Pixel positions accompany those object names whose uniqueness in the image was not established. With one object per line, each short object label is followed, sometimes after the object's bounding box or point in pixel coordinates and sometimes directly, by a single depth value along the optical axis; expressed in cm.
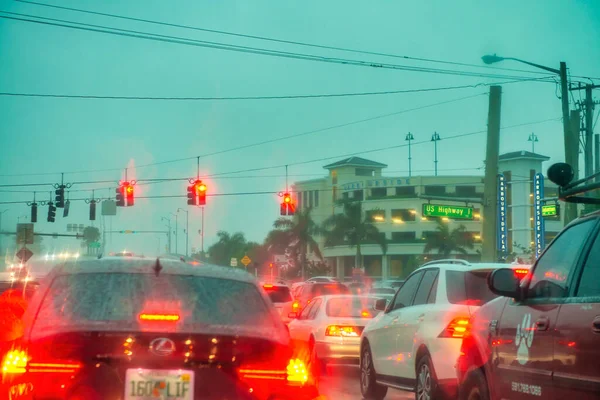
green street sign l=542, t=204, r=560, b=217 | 3698
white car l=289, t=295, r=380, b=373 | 1769
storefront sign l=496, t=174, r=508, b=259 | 4095
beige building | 10350
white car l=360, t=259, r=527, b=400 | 1091
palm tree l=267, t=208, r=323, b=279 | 9794
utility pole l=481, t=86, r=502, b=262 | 2755
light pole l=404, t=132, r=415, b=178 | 13130
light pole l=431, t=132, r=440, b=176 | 12469
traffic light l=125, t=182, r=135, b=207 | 4056
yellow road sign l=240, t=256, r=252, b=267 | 6228
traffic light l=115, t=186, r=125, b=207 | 4097
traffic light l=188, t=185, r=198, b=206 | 3859
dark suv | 528
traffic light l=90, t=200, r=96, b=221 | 5225
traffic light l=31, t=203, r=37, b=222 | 5553
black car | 559
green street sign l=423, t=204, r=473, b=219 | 3812
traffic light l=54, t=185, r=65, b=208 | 4516
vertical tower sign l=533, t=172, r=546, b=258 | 4253
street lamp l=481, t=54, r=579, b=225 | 2645
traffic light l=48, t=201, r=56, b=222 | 5050
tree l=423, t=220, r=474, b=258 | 9362
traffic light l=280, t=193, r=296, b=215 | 4100
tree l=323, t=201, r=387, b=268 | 9500
